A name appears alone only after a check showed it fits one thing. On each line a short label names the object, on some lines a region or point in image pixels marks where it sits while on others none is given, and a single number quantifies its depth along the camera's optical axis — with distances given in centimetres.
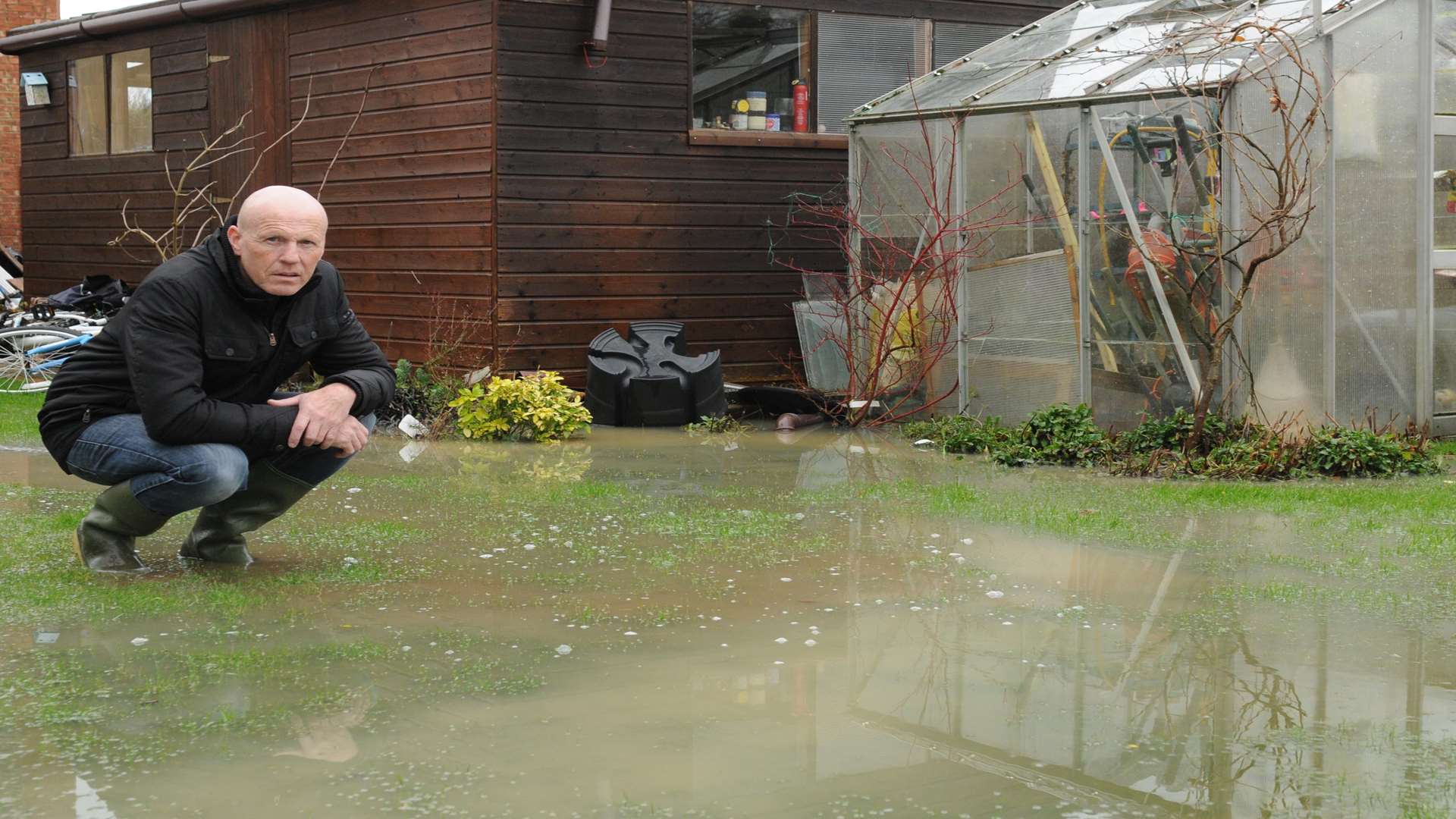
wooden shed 1162
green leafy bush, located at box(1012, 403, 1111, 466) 912
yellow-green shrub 1045
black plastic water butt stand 1121
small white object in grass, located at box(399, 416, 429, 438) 1084
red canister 1293
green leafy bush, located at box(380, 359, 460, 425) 1127
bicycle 1325
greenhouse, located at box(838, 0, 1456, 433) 913
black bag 1495
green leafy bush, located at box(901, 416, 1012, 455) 979
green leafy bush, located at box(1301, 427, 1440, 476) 857
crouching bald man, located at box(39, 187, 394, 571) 512
